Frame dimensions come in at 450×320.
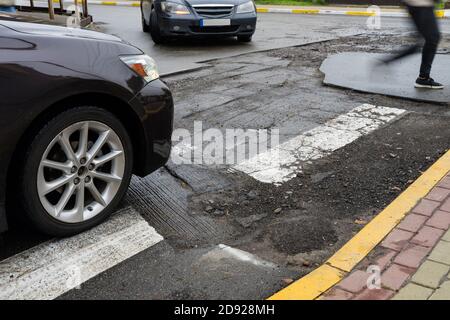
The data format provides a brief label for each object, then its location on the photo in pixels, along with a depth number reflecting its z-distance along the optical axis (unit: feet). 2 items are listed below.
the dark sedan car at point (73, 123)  9.20
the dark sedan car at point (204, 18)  32.65
